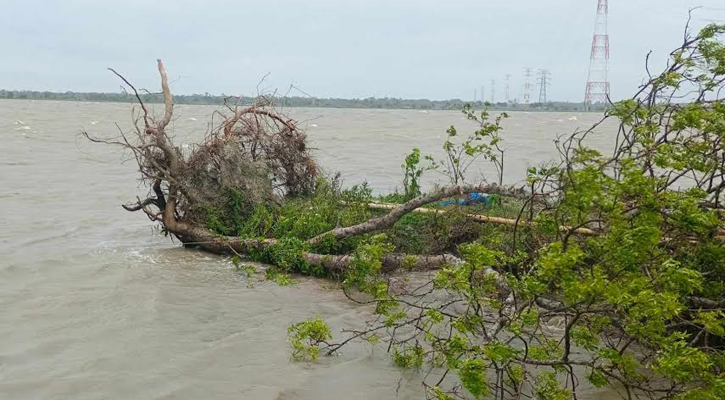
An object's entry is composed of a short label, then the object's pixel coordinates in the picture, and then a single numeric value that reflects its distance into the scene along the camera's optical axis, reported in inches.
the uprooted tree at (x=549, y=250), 142.4
